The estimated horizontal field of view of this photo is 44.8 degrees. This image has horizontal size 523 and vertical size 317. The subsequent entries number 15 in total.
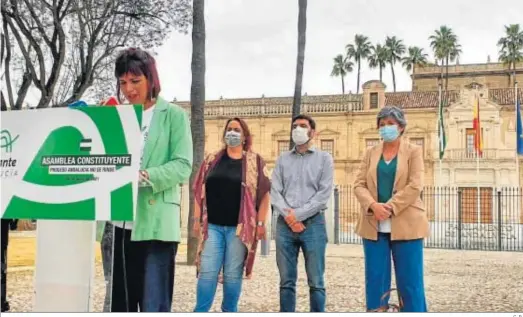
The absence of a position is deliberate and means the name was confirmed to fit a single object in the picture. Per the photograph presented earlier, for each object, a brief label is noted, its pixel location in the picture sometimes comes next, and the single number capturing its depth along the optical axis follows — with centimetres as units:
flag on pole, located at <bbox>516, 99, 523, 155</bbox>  1867
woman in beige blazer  372
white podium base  313
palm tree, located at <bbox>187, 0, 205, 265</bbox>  846
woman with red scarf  376
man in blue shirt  387
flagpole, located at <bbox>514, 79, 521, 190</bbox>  2697
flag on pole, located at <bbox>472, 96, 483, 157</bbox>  2408
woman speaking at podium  311
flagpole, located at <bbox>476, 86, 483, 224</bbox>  2419
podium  302
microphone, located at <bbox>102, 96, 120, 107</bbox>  328
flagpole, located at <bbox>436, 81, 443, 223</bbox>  2236
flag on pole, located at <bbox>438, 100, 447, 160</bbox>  2223
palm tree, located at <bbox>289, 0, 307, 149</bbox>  999
